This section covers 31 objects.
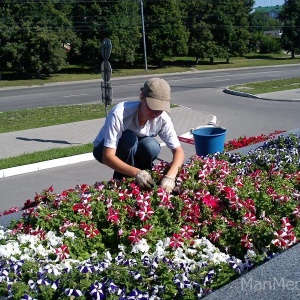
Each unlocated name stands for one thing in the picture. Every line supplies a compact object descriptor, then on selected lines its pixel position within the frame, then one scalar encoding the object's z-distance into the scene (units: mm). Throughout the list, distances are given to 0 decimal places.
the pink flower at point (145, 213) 3436
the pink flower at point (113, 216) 3420
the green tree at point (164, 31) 43844
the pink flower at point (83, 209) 3525
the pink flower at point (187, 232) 3260
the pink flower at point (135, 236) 3129
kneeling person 3953
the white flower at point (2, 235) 3240
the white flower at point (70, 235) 3211
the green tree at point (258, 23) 56906
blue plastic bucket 6766
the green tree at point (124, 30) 39406
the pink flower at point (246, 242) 3096
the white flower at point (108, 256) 2895
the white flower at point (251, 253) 2887
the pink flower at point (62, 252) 2936
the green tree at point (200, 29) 46969
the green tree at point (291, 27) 56406
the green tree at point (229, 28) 49562
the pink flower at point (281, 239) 2996
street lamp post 39744
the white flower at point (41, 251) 2978
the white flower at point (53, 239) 3107
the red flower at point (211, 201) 3690
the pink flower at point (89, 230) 3297
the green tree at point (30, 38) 34062
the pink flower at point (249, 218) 3349
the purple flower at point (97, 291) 2440
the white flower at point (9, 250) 2902
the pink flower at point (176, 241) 3061
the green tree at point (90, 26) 40156
